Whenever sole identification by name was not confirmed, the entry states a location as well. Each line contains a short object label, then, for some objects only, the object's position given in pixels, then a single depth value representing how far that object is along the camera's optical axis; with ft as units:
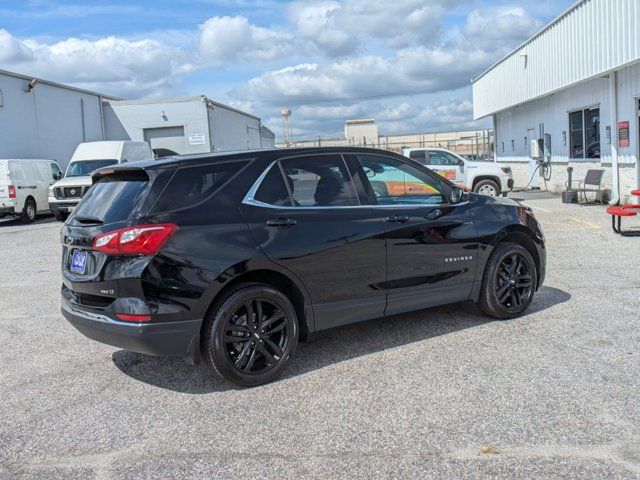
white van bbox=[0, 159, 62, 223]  59.16
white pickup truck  61.77
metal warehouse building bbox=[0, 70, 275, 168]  76.69
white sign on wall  97.86
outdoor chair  53.52
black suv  13.46
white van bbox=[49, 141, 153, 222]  59.62
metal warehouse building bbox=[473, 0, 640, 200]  47.26
